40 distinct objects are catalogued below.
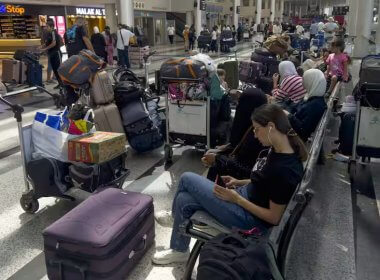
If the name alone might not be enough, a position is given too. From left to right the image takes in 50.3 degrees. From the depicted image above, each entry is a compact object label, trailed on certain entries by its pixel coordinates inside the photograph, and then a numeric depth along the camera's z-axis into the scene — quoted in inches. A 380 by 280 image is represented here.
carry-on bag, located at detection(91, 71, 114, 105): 203.8
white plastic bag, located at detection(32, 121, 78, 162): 148.6
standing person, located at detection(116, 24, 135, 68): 512.7
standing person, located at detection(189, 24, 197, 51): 920.8
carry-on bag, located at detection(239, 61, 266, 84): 296.0
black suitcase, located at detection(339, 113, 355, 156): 190.4
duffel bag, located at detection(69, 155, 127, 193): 146.5
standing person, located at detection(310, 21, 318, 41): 734.9
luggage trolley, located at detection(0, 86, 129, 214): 147.0
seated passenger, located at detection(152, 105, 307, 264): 92.5
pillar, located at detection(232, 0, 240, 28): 1397.6
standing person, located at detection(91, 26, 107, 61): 505.0
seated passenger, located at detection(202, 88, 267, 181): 128.6
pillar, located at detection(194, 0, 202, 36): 1117.8
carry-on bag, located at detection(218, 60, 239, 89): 316.5
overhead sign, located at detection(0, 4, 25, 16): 808.9
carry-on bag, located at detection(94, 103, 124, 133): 199.6
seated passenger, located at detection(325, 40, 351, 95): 305.4
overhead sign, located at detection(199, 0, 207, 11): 1117.0
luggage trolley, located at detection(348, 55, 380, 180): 176.7
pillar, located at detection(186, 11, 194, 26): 1249.4
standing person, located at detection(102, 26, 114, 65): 594.1
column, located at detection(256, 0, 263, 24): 1702.8
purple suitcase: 101.3
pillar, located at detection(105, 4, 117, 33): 815.7
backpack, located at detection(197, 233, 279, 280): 77.0
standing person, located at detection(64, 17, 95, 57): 403.2
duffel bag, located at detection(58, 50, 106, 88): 202.5
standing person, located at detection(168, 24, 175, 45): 1149.7
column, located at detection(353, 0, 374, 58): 724.7
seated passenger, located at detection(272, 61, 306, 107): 207.5
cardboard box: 143.6
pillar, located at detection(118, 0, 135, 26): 692.1
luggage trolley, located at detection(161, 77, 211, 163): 195.6
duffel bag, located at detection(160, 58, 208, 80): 182.9
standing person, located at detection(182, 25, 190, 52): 893.3
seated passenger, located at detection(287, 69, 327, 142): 179.6
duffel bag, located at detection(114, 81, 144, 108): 210.1
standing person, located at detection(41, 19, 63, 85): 400.2
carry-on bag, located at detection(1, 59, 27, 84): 393.8
